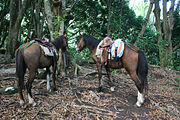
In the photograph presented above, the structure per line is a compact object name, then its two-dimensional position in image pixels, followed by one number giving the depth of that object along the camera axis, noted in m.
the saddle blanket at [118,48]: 4.07
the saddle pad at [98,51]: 4.76
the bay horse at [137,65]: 3.81
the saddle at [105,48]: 4.61
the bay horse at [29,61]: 3.33
